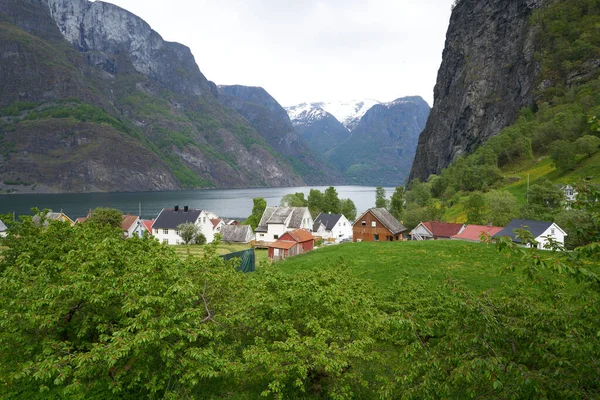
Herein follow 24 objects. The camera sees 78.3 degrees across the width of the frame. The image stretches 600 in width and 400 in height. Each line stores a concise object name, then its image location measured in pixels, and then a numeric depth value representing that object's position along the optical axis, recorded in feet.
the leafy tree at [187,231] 245.24
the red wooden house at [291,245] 174.91
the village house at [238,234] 248.32
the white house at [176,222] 266.57
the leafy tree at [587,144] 277.44
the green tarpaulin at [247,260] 129.25
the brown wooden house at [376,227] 231.09
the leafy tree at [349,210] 351.67
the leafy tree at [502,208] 219.20
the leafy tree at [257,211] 286.25
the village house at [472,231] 206.22
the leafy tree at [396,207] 318.32
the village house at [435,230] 245.86
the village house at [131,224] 277.64
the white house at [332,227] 283.44
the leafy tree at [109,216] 231.30
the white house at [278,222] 246.88
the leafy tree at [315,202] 340.78
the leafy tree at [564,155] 274.16
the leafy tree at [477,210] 245.45
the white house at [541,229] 170.71
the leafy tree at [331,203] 340.59
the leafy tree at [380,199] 358.23
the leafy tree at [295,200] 327.88
